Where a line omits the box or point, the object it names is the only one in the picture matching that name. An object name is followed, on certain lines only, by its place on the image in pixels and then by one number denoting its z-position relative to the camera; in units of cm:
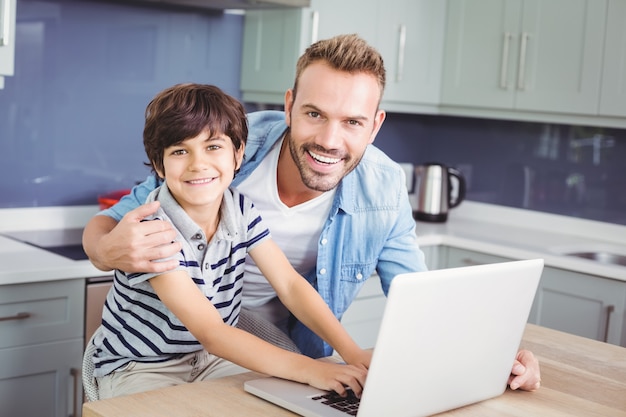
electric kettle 377
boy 162
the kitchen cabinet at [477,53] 329
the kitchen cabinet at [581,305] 296
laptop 123
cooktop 268
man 191
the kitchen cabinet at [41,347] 238
